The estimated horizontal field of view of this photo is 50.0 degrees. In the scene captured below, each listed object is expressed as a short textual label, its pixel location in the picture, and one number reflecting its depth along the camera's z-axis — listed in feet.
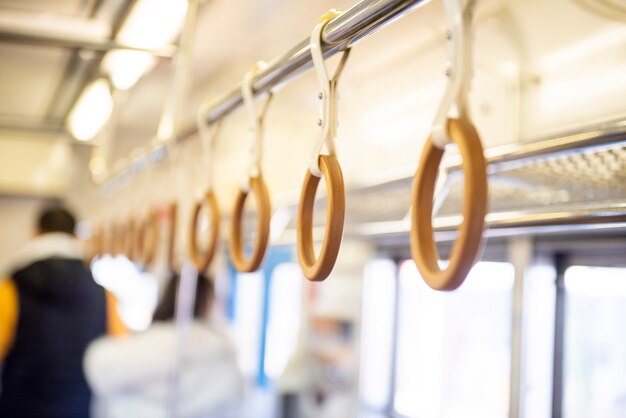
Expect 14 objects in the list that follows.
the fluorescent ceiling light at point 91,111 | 11.45
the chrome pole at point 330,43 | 2.65
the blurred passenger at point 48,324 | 8.00
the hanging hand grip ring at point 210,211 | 4.49
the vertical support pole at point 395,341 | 10.10
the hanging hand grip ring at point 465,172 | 1.88
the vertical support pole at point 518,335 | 6.66
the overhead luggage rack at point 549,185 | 3.92
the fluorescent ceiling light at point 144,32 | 7.73
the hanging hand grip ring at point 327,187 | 2.61
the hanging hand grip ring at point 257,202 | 3.42
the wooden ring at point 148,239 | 6.57
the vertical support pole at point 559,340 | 6.86
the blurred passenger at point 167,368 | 8.23
